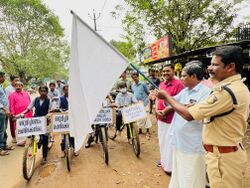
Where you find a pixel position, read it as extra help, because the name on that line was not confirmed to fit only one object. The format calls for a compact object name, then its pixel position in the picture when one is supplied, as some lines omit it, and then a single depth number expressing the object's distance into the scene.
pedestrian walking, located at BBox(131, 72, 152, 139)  5.71
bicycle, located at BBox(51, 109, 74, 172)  3.67
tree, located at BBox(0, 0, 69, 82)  21.87
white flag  1.58
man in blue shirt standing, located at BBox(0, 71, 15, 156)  4.62
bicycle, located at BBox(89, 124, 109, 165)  3.84
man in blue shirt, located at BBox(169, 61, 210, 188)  2.05
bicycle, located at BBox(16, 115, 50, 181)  3.37
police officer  1.47
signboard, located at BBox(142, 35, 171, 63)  8.75
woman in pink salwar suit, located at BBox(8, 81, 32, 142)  5.07
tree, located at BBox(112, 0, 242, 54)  9.18
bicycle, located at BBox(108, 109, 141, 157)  4.03
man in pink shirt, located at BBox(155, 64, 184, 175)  3.15
